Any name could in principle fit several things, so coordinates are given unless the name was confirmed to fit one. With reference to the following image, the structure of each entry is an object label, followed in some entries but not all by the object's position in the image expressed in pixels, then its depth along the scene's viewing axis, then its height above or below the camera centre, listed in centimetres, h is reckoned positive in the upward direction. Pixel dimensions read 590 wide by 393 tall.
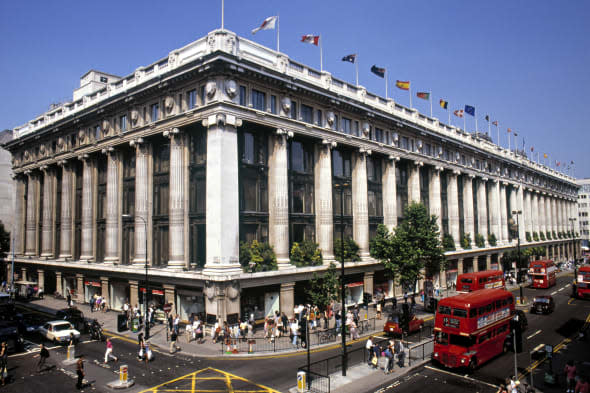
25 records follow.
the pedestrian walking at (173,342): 2921 -812
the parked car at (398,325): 3203 -813
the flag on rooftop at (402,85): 5391 +1791
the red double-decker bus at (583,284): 4937 -783
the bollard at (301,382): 2039 -778
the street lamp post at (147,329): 3256 -802
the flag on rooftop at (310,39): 4169 +1863
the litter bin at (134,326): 3541 -845
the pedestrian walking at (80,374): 2189 -767
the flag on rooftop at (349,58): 4638 +1851
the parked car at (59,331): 3152 -793
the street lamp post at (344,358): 2314 -754
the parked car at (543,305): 4091 -854
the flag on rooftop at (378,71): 5047 +1855
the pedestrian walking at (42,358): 2509 -787
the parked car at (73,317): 3591 -772
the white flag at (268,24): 3669 +1784
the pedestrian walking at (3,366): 2303 -766
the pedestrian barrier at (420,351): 2658 -881
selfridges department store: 3578 +559
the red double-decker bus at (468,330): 2400 -659
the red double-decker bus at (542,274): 5973 -793
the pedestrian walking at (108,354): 2654 -813
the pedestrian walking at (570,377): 1988 -761
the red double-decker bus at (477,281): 4412 -659
